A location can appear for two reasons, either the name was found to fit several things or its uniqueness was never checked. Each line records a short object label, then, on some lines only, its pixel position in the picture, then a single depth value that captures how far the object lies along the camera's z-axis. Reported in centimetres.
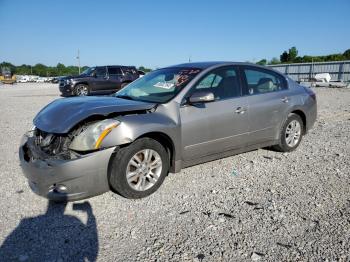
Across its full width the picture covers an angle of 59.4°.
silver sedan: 323
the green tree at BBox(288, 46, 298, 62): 6926
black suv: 1622
